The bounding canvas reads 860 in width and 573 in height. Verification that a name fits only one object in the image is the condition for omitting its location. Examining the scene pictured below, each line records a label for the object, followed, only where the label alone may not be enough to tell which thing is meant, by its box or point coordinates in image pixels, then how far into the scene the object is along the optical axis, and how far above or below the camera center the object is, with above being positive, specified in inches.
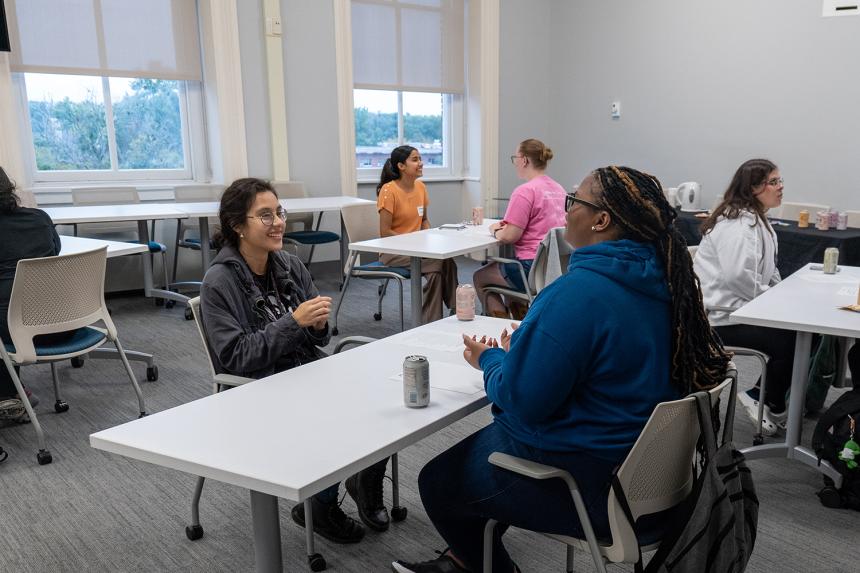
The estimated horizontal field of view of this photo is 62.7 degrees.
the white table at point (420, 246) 149.1 -22.4
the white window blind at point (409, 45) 267.1 +37.8
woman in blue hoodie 55.4 -16.7
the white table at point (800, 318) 92.6 -23.9
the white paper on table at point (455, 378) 69.7 -23.7
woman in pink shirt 159.8 -15.6
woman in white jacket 116.4 -21.1
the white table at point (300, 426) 52.1 -23.5
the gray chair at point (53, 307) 112.2 -26.2
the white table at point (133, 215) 187.0 -18.3
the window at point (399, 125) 278.8 +7.3
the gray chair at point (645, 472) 54.4 -26.1
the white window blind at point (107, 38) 209.6 +33.3
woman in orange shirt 175.5 -18.3
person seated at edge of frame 120.2 -15.7
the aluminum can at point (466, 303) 94.4 -21.1
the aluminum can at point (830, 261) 125.7 -21.6
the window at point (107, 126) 222.4 +6.4
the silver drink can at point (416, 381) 63.6 -21.2
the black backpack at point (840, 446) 97.0 -42.3
